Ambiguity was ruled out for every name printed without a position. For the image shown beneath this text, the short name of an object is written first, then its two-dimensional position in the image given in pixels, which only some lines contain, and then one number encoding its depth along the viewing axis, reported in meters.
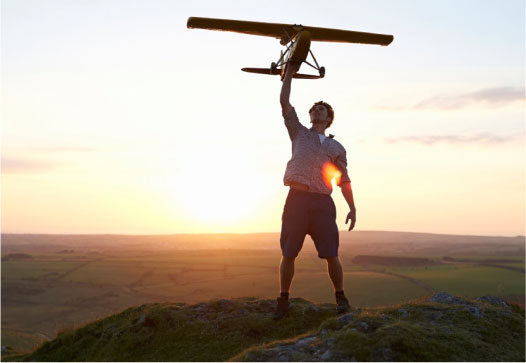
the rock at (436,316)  6.82
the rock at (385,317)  6.46
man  7.45
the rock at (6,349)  11.64
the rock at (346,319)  6.54
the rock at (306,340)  6.06
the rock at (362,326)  6.04
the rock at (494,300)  8.59
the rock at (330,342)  5.69
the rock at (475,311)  7.00
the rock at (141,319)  8.97
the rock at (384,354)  5.38
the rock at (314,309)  8.24
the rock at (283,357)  5.46
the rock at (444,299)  7.96
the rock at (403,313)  6.97
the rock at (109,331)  9.27
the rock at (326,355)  5.41
